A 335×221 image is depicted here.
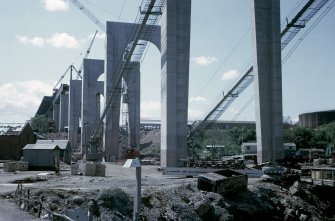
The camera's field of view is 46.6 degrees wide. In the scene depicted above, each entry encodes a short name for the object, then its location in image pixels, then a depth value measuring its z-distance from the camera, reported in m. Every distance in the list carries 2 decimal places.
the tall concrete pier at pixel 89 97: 100.81
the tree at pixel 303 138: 96.31
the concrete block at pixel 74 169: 39.75
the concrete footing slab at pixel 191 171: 36.28
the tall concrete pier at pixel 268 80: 45.41
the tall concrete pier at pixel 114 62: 80.25
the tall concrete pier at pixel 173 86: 46.22
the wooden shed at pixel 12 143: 66.25
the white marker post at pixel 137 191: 11.57
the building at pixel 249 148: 79.19
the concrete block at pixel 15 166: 45.78
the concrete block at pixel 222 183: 25.75
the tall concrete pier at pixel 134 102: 89.19
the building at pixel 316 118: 127.69
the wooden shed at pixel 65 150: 60.67
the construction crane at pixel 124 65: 52.45
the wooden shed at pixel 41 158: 50.75
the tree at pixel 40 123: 147.61
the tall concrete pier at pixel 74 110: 119.69
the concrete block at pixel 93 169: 38.62
